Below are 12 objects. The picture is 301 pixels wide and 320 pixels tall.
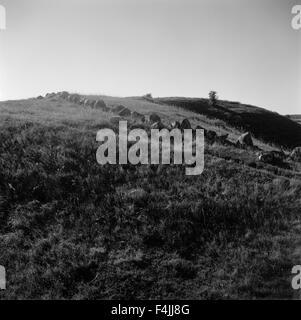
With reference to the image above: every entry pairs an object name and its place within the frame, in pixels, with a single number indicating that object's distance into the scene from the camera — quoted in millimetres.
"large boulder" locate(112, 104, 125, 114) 26844
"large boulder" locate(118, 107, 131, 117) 25391
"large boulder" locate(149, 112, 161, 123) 23419
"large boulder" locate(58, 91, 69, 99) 34750
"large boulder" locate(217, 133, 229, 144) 19938
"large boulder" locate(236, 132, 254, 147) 19767
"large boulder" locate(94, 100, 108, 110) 28516
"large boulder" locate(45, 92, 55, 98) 36100
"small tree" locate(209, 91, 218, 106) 52425
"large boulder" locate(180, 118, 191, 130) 21750
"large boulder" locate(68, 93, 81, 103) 32138
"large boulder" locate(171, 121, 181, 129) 21523
